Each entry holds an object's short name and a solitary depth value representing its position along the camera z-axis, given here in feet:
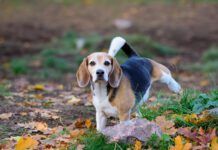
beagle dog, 29.13
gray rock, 25.24
